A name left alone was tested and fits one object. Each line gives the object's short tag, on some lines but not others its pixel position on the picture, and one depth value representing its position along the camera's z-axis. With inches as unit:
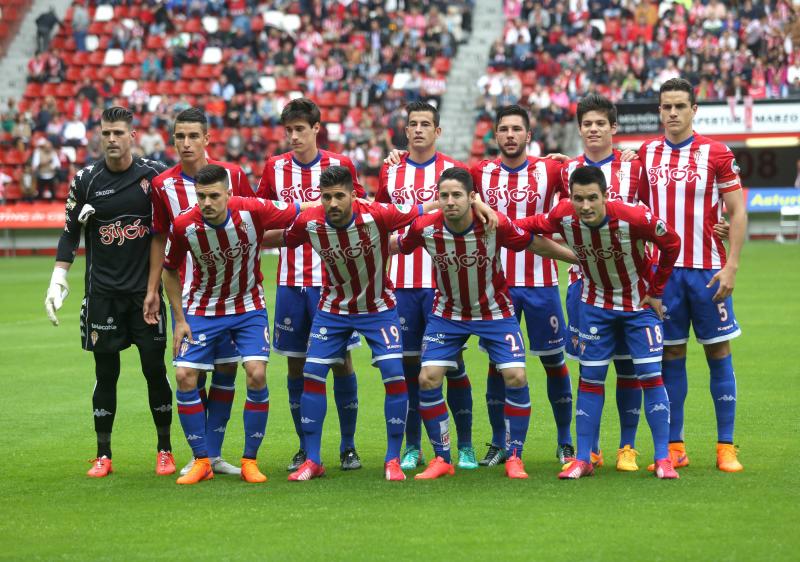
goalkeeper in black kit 619.2
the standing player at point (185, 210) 609.0
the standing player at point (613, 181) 604.7
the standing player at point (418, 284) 634.8
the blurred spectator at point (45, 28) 2773.1
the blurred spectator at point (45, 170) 2427.4
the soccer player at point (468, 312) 587.2
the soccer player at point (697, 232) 598.5
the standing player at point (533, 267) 627.2
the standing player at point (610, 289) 569.6
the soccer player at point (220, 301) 590.6
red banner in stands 2356.1
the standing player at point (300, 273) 630.5
